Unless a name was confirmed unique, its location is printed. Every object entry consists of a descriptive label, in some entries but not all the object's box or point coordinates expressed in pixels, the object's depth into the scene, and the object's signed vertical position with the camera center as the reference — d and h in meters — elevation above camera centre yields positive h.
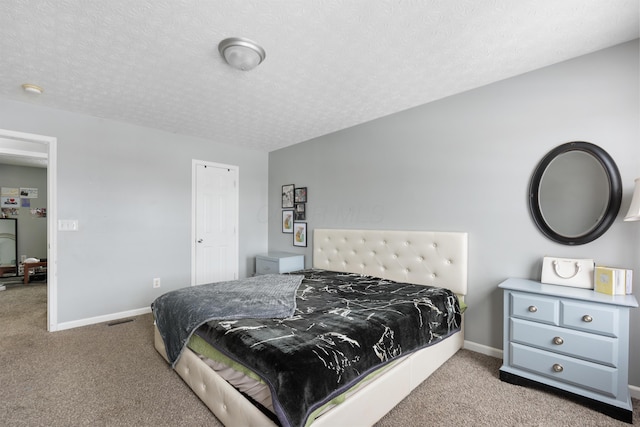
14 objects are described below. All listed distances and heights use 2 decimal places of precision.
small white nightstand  3.99 -0.75
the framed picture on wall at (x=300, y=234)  4.32 -0.35
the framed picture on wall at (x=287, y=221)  4.55 -0.17
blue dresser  1.76 -0.86
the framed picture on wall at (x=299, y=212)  4.35 -0.02
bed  1.52 -0.96
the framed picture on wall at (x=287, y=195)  4.54 +0.25
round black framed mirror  2.07 +0.16
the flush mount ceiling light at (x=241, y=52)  1.95 +1.11
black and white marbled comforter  1.28 -0.71
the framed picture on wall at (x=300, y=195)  4.32 +0.24
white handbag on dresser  2.09 -0.44
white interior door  4.20 -0.20
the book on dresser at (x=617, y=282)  1.91 -0.45
